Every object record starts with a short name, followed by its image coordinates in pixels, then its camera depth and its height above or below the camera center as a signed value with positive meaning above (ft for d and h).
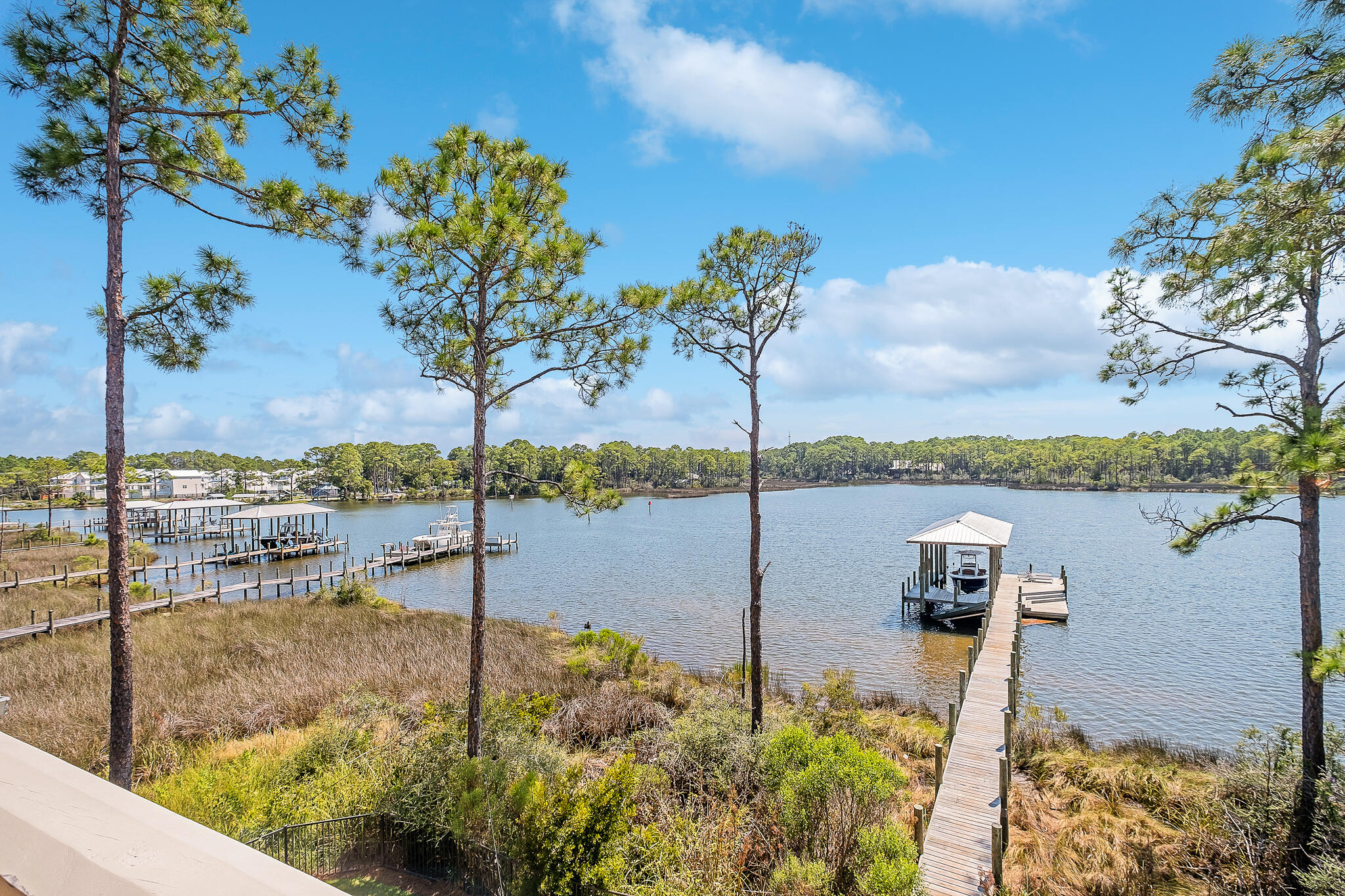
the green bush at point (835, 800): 22.38 -12.71
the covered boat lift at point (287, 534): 120.57 -15.99
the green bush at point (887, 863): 18.62 -12.52
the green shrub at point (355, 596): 78.02 -17.16
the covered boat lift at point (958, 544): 71.05 -9.16
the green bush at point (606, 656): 50.83 -16.59
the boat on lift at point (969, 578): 80.64 -14.99
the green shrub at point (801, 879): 19.15 -12.99
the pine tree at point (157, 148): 21.63 +11.82
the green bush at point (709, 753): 28.30 -14.23
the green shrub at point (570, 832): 18.40 -11.25
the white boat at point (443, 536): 126.82 -16.32
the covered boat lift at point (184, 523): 141.08 -17.73
